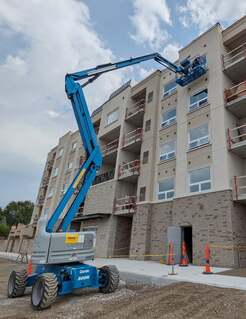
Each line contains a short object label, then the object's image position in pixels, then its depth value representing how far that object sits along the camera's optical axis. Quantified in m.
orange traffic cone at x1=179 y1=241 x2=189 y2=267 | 14.44
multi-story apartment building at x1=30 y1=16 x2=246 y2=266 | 15.60
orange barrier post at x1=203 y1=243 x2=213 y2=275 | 11.22
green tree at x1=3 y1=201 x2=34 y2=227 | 79.69
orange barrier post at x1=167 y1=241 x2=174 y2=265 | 15.22
